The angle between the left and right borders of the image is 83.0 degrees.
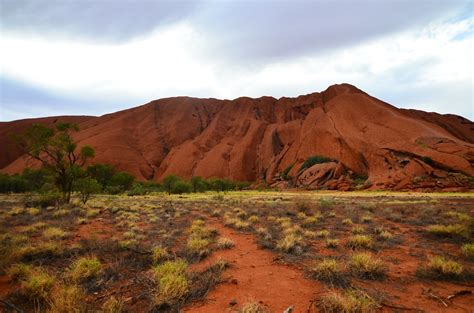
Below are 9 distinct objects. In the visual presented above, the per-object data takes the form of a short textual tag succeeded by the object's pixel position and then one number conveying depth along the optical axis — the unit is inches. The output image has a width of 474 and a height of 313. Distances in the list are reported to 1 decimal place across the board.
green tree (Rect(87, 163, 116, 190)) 2188.7
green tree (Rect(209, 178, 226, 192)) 2332.7
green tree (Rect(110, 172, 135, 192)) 2188.7
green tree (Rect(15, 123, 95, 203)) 778.2
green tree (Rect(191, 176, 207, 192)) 2221.7
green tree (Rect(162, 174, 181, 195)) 2109.1
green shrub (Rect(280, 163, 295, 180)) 2528.3
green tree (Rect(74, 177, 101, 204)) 860.6
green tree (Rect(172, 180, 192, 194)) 2039.9
